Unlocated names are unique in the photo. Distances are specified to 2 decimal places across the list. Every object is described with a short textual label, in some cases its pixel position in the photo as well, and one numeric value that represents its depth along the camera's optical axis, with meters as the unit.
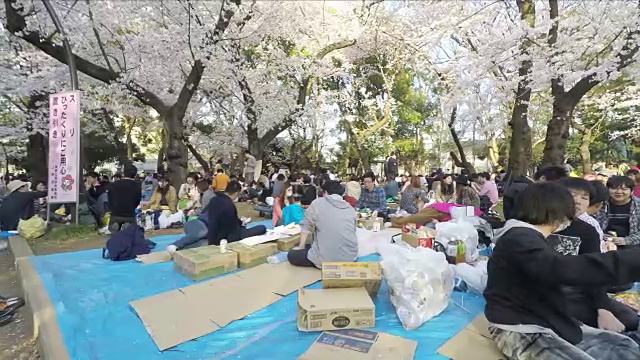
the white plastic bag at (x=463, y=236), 4.21
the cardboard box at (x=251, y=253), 4.57
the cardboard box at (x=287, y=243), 5.18
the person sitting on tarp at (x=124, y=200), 6.14
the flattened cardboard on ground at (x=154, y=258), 4.91
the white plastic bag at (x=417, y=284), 3.04
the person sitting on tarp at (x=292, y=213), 6.18
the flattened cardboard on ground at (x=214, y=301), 2.97
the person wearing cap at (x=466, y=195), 6.72
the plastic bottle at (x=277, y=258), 4.65
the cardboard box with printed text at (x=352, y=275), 3.22
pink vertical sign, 6.82
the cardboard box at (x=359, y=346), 2.37
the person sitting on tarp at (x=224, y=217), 4.96
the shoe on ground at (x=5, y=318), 3.58
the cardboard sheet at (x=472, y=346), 2.49
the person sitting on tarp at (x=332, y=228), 3.95
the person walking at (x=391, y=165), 15.95
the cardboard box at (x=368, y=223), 6.50
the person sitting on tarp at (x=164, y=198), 8.26
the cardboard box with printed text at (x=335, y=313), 2.83
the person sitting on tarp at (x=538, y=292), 1.76
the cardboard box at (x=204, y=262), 4.16
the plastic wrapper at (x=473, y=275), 3.58
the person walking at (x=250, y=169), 14.17
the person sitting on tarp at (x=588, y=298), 2.35
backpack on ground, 5.13
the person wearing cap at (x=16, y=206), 7.02
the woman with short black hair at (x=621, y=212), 4.05
